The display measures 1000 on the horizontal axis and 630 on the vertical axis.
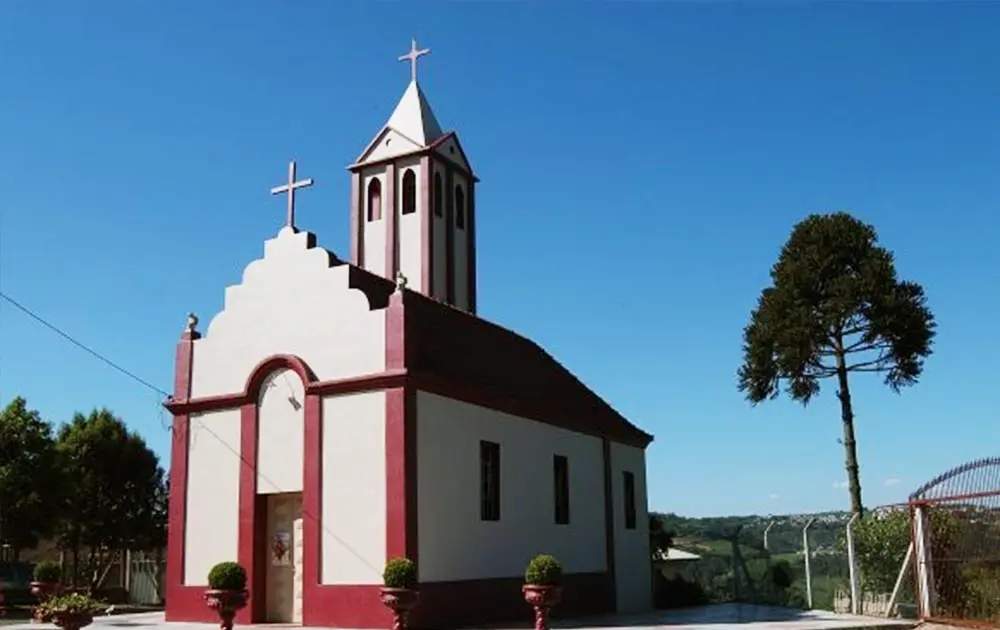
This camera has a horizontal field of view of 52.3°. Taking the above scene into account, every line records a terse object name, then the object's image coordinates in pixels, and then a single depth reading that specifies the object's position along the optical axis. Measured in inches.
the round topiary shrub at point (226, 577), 654.5
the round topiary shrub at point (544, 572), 658.2
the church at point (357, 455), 728.3
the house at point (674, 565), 1221.8
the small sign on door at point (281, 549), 781.3
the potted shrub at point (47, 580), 772.6
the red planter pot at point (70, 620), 607.8
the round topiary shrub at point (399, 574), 631.8
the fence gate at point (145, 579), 1350.9
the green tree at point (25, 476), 1114.7
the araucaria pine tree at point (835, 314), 1127.0
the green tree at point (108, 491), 1264.8
